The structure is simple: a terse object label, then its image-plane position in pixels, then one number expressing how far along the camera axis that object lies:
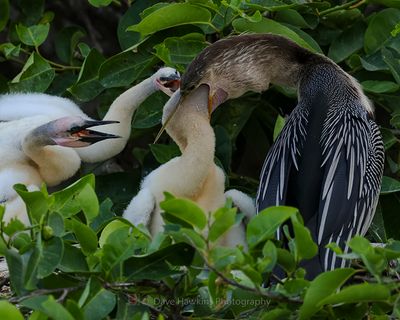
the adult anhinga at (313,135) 6.25
